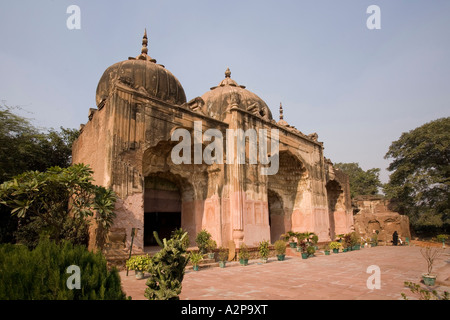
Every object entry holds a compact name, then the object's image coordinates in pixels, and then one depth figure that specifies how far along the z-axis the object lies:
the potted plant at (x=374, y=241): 20.22
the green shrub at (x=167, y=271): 3.77
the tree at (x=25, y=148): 12.59
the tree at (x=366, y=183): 36.75
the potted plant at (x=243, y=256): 11.23
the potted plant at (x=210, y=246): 11.80
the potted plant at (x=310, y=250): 13.70
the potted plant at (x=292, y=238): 14.83
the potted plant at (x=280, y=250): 12.62
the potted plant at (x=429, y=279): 6.85
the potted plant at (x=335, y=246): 16.03
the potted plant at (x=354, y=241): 17.27
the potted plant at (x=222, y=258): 10.56
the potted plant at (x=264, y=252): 11.90
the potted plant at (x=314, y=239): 14.59
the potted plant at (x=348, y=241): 17.03
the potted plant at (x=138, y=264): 8.04
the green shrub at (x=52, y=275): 2.54
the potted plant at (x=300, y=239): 14.26
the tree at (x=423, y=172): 23.12
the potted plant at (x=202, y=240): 11.78
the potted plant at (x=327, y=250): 15.03
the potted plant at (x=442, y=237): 19.97
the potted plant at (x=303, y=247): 14.11
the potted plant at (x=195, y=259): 9.74
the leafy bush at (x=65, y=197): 8.02
